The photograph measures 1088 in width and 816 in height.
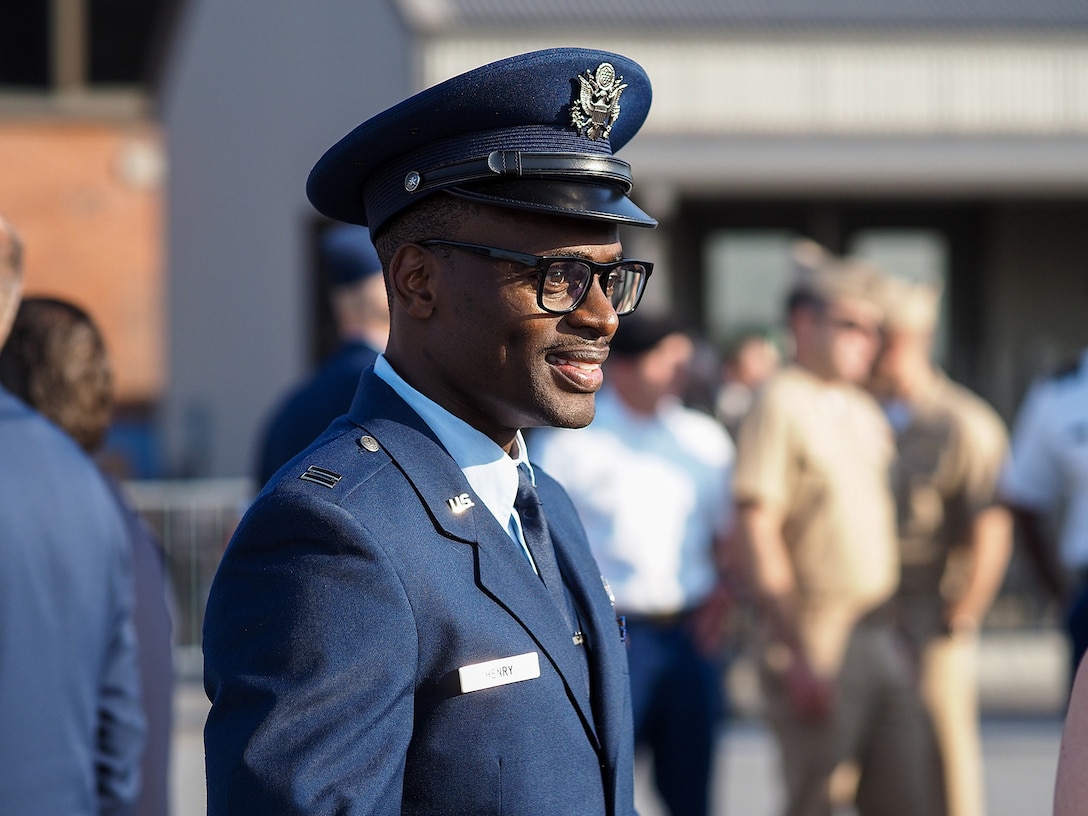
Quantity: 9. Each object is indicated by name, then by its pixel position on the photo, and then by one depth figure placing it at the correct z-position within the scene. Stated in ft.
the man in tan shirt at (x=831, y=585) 32.12
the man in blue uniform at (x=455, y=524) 11.36
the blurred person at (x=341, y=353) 23.50
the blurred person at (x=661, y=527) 33.40
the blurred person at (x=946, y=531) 33.81
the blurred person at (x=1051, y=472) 34.32
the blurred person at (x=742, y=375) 61.57
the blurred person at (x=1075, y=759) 12.42
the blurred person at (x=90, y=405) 22.68
